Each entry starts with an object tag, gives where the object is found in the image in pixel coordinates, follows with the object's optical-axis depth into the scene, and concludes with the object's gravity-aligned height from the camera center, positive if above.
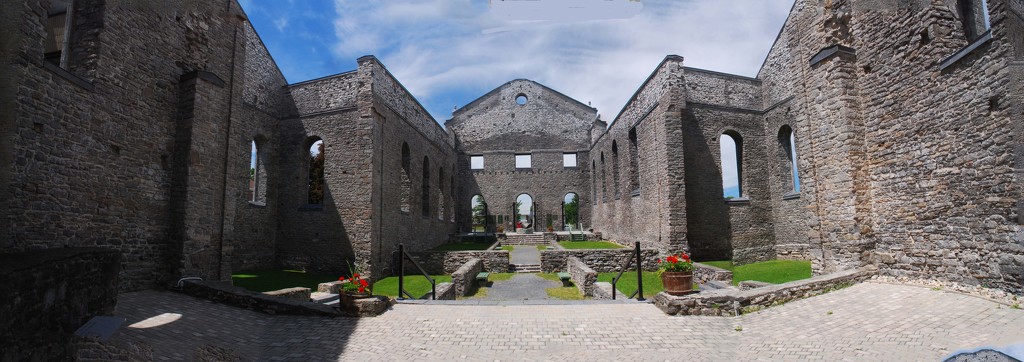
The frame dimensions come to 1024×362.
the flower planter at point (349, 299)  7.00 -1.20
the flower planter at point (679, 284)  7.50 -1.08
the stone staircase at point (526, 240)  26.38 -1.02
